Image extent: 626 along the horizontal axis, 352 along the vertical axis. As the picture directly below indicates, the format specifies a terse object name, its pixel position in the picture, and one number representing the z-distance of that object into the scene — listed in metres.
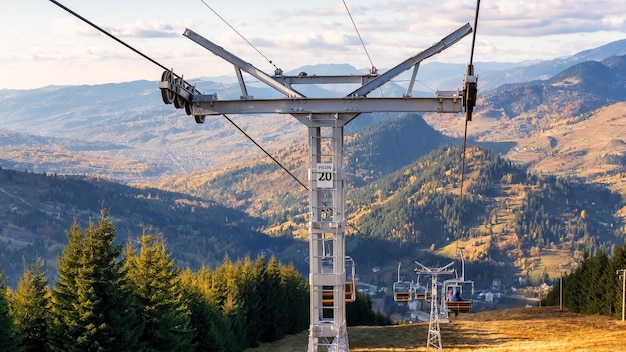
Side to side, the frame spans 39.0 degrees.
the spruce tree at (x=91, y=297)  40.03
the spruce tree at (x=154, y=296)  46.19
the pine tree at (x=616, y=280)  91.62
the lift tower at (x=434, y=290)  52.91
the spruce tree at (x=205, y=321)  59.69
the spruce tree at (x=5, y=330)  36.25
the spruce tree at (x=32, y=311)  40.91
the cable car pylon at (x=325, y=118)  24.45
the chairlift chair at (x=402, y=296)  59.34
